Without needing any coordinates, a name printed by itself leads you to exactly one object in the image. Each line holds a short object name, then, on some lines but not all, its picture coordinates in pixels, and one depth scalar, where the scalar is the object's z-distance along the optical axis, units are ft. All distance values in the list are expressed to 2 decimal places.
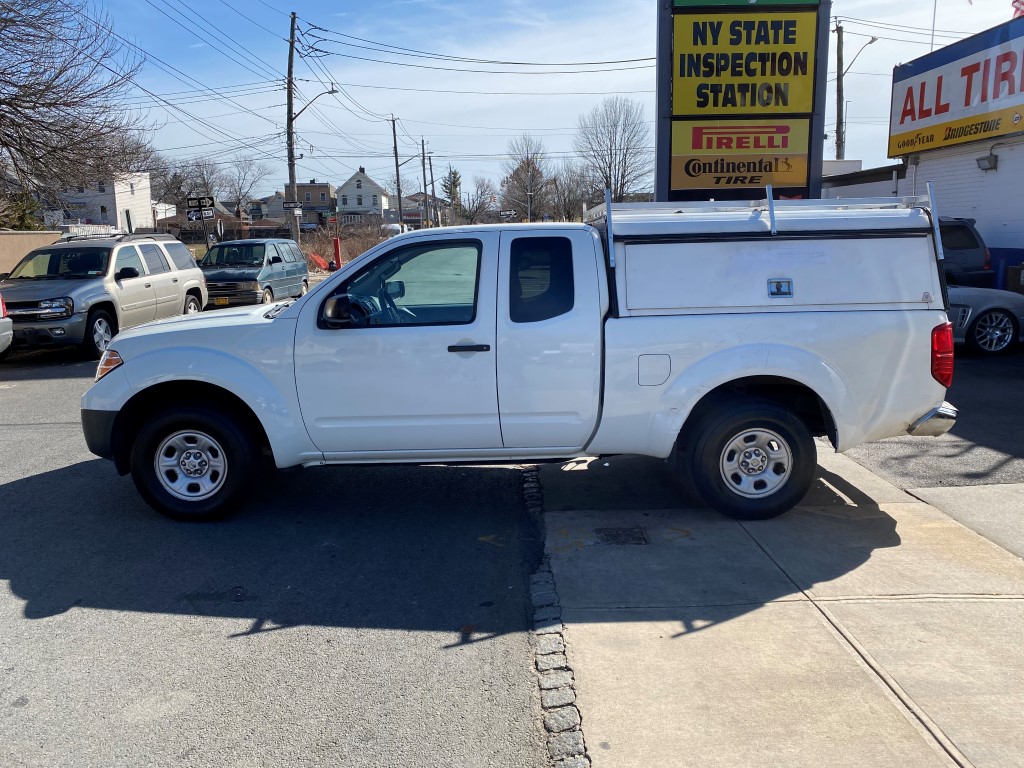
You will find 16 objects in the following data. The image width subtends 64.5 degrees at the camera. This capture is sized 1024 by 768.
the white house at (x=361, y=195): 401.90
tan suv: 39.68
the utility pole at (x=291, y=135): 103.91
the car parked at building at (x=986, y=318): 37.98
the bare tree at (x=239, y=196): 294.15
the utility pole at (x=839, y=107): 102.72
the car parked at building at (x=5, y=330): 35.50
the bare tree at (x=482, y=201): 329.27
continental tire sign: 29.68
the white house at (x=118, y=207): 229.45
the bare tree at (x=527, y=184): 242.58
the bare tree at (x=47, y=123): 55.52
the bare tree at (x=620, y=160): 175.42
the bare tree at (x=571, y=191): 186.29
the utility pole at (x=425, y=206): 238.31
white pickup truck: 17.16
